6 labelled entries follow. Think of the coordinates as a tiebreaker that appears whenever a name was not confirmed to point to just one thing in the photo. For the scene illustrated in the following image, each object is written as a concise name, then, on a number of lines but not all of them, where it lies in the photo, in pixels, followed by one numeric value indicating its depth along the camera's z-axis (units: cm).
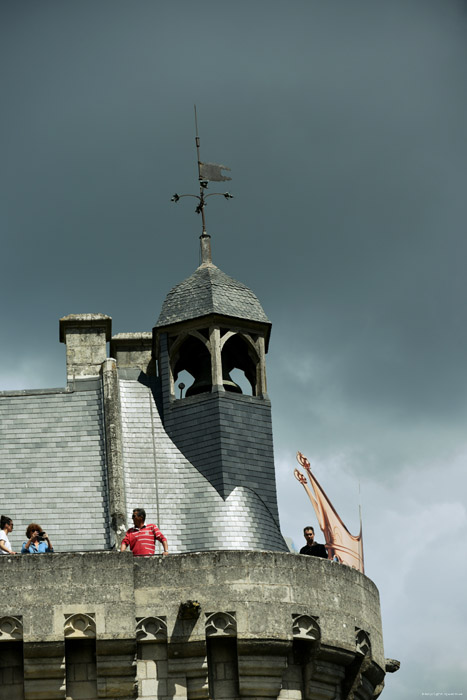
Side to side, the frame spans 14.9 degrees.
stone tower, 3412
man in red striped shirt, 3544
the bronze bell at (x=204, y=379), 4255
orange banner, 4078
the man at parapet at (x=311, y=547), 3700
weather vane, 4503
